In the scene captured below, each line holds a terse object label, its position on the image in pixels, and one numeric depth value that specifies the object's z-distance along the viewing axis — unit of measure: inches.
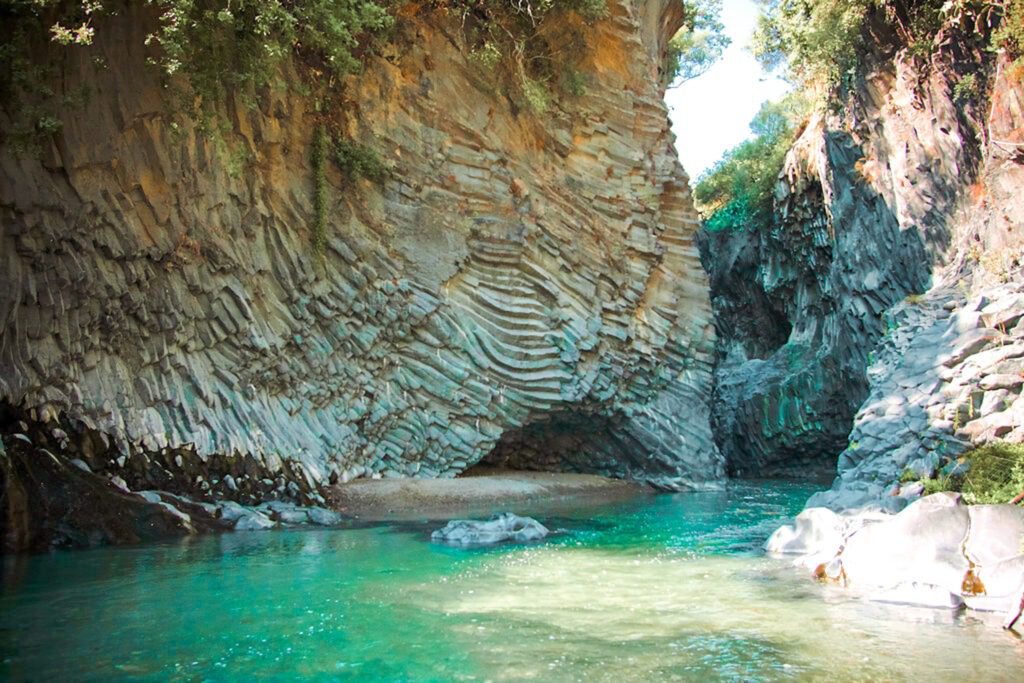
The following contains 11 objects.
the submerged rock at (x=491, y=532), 453.6
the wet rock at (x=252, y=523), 515.2
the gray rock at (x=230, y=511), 524.4
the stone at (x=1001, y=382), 456.4
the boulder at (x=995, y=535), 284.7
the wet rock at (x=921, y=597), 274.8
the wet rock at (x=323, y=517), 553.3
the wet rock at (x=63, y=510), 416.8
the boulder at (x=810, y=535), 376.8
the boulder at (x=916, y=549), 292.4
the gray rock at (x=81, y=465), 474.0
